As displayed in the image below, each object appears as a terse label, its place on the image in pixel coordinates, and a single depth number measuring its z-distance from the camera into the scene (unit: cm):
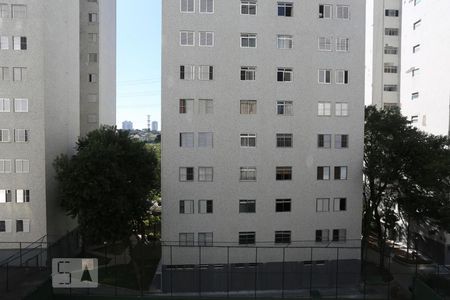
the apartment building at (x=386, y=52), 3869
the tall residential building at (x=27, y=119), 2473
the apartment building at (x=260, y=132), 2358
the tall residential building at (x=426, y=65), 2967
